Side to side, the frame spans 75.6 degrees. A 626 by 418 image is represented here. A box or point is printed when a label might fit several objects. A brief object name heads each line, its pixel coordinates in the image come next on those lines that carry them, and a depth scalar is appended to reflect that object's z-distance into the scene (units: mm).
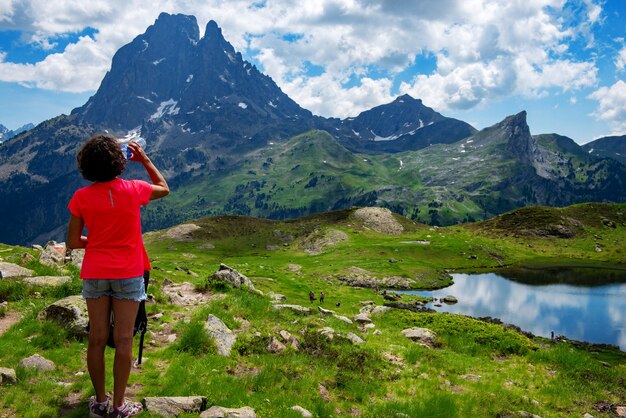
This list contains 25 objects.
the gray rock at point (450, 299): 78562
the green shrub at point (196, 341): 14422
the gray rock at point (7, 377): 10516
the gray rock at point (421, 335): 24097
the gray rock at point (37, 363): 11703
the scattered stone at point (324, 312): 27834
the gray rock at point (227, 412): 10008
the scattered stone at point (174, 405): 9766
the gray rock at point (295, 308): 22781
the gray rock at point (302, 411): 10977
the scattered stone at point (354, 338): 19522
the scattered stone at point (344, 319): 25416
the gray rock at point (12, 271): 19856
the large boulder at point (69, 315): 14523
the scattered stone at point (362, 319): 28394
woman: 8219
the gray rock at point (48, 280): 19245
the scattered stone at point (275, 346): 15798
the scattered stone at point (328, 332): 18603
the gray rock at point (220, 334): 14664
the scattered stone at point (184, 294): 22250
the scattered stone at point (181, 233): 141625
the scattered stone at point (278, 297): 33375
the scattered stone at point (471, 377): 17500
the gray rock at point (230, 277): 25875
